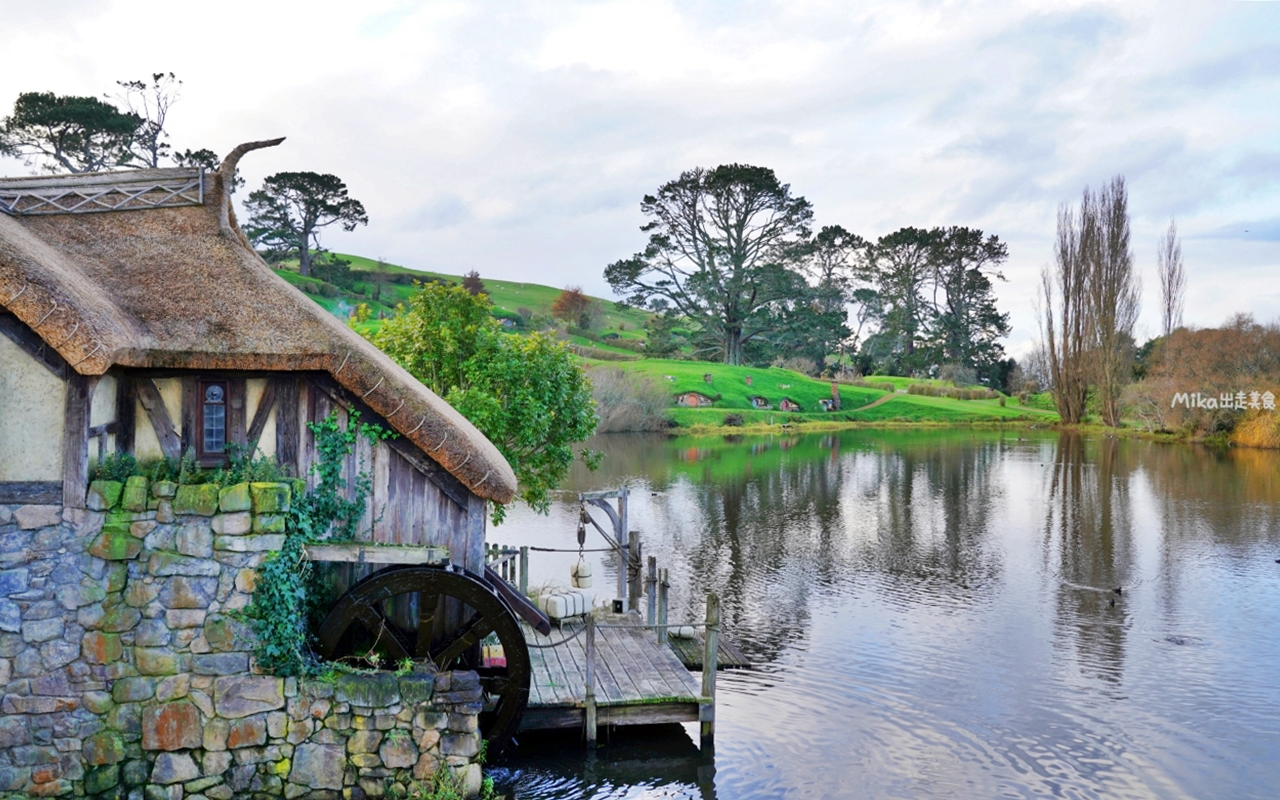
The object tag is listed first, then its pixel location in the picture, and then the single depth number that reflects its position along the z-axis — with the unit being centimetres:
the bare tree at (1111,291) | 7206
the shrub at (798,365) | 9262
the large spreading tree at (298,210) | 7650
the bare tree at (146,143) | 5703
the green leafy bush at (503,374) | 1906
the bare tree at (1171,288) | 7612
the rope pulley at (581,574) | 1808
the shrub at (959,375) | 9738
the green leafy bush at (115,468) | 963
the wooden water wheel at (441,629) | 1069
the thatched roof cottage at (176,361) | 916
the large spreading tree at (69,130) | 5416
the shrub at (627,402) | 6412
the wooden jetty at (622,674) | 1284
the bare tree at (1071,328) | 7394
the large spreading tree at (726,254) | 8112
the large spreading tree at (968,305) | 9831
